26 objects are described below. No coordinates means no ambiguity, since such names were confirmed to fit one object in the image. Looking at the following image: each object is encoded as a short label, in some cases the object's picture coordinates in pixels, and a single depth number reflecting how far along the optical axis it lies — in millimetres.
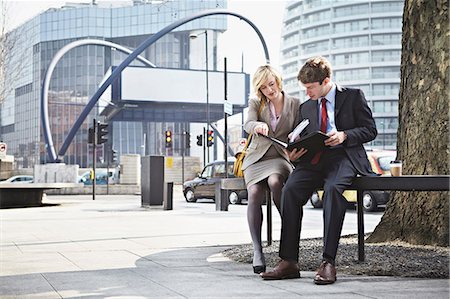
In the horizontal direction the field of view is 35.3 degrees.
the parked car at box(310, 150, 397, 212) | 17709
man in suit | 4965
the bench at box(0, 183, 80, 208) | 19547
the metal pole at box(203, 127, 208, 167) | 41019
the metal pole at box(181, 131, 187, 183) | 40106
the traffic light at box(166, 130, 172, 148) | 40156
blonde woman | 5598
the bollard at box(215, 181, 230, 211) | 17625
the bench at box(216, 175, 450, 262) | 5000
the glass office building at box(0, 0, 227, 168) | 95625
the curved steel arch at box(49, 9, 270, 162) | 58094
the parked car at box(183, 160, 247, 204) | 25500
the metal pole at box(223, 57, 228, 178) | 22189
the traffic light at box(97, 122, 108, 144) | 28998
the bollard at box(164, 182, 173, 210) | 17781
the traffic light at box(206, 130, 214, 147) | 39438
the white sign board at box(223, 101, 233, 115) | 21688
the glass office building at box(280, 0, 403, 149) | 102938
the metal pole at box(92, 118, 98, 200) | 28797
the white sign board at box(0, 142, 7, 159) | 27016
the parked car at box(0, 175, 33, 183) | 44594
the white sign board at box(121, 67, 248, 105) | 72375
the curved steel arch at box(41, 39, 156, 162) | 61812
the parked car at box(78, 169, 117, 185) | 47125
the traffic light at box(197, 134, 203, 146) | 42156
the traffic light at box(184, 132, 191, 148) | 40156
